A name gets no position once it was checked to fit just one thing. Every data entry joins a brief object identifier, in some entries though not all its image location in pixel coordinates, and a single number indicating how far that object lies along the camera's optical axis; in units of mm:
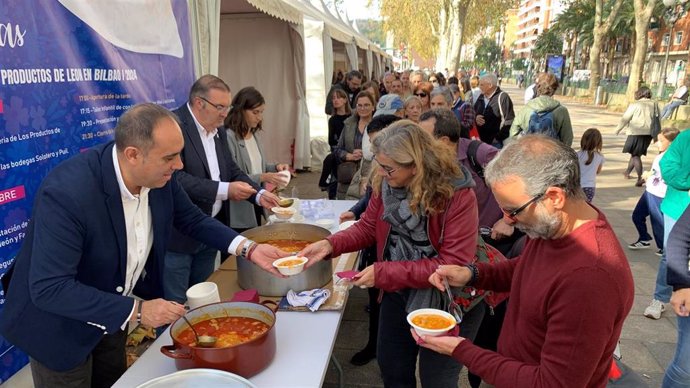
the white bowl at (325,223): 3029
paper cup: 1758
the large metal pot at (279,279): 2037
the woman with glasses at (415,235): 1810
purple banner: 2061
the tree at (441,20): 20672
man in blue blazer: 1413
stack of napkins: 1942
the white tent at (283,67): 7480
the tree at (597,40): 22984
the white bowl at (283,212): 2898
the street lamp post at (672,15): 34206
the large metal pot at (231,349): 1365
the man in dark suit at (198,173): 2631
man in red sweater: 1148
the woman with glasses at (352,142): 4422
